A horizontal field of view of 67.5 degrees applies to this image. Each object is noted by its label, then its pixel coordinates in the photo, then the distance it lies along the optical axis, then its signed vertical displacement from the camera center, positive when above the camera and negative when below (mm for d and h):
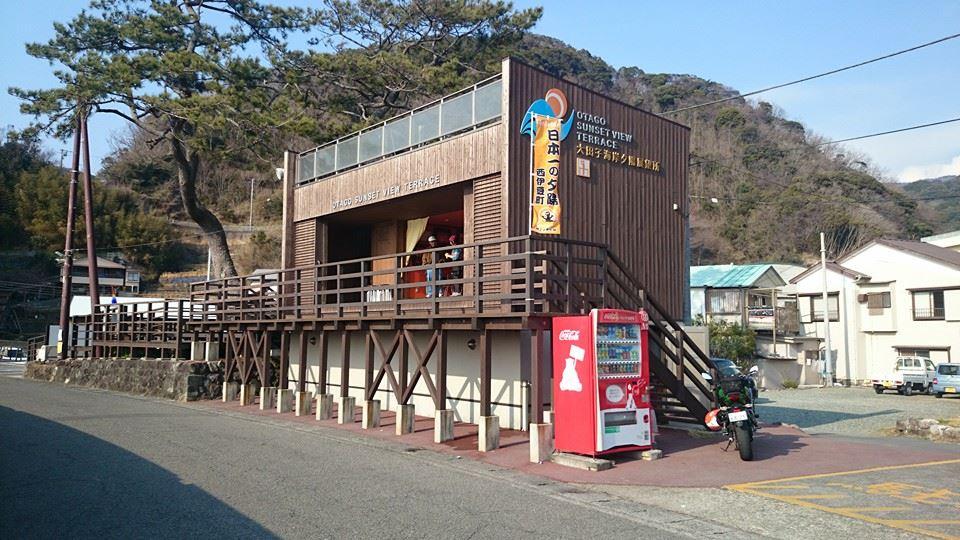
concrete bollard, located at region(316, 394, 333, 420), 15250 -1574
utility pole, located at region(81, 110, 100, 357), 27672 +4024
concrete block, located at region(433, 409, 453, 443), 12172 -1585
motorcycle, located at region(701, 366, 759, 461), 10305 -1163
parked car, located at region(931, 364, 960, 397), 27781 -1770
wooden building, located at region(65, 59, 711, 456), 12094 +1855
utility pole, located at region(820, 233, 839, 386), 36062 -288
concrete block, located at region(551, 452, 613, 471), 9734 -1779
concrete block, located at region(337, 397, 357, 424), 14586 -1585
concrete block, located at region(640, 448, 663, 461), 10398 -1759
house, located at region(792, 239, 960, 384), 34094 +1464
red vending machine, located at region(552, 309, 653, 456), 10000 -713
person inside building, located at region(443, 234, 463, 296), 16453 +1450
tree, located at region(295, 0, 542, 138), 28219 +11550
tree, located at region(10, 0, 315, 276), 25719 +9202
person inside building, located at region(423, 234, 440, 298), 18133 +2305
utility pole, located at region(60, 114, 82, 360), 27859 +2652
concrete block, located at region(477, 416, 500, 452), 11297 -1580
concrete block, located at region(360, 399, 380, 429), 13898 -1567
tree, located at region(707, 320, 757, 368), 36281 -483
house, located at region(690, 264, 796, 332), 39656 +2144
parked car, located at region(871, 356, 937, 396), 29969 -1812
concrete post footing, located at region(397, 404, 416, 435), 13094 -1569
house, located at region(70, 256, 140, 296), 48906 +3651
